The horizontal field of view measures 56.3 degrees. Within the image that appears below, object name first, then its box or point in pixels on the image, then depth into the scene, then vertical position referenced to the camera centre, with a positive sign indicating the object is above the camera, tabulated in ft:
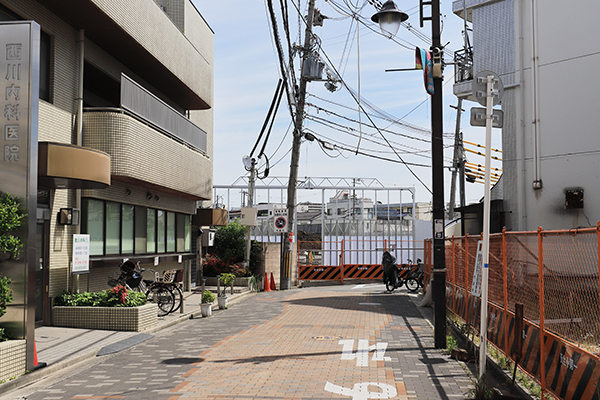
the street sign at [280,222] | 82.89 +0.88
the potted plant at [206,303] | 51.65 -7.03
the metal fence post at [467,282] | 38.34 -3.70
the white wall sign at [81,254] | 39.93 -1.93
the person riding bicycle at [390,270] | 79.05 -5.88
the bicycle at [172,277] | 54.19 -4.80
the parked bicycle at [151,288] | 47.34 -5.33
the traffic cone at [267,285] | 82.94 -8.52
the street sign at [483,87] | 27.78 +7.07
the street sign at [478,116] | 27.89 +5.62
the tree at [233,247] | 84.17 -2.90
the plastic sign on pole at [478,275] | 30.86 -2.61
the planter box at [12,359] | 25.46 -6.15
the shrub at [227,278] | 62.49 -5.69
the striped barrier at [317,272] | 96.32 -7.57
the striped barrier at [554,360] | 18.75 -5.16
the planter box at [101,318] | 40.34 -6.53
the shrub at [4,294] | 26.14 -3.14
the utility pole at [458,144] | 98.02 +14.79
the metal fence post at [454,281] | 45.59 -4.30
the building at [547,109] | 54.54 +12.26
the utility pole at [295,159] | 83.10 +10.54
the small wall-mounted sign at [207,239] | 79.25 -1.61
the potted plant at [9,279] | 25.81 -2.45
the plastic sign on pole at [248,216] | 78.12 +1.65
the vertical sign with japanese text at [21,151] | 27.35 +3.73
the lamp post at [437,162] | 35.81 +4.39
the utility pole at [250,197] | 79.61 +4.45
